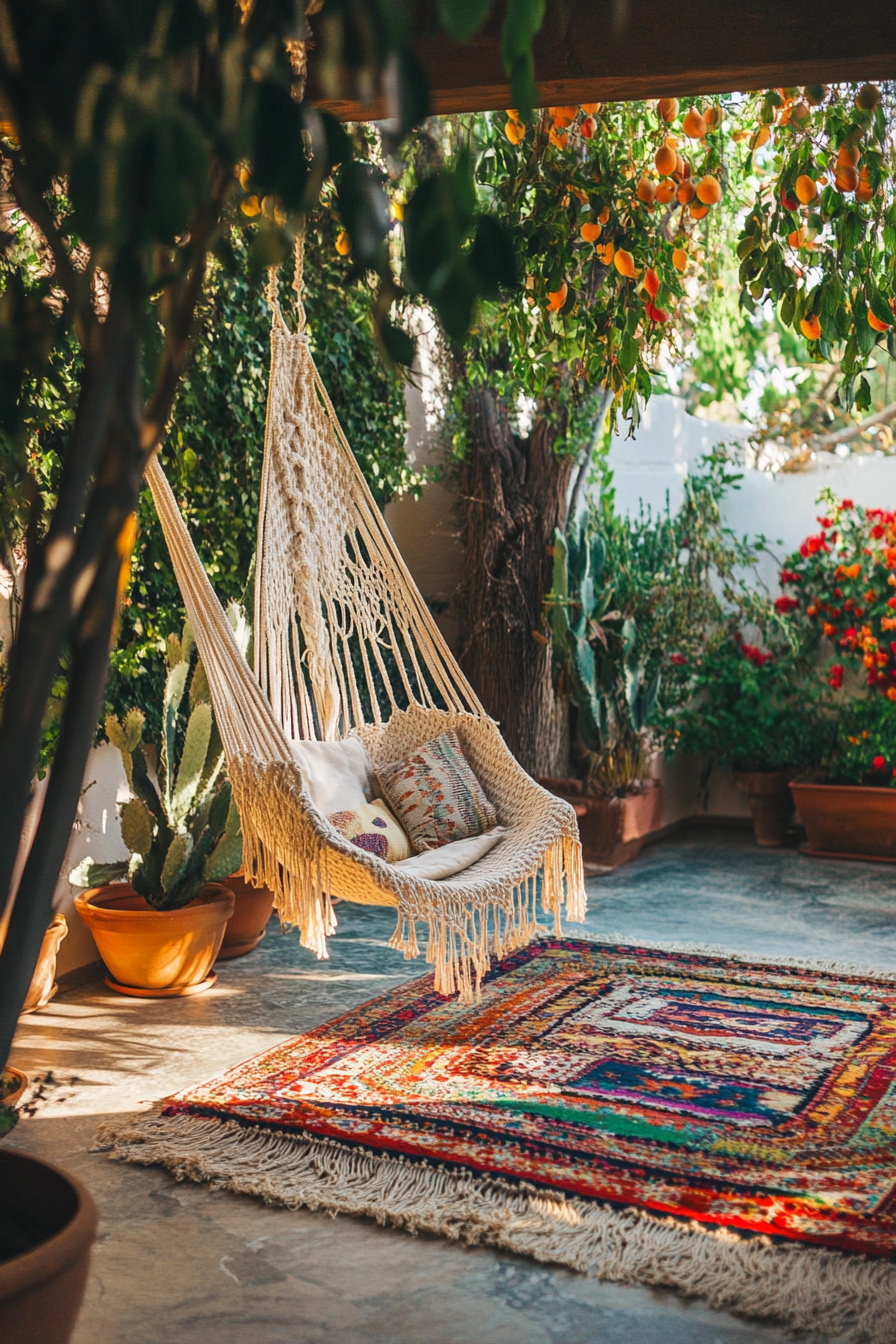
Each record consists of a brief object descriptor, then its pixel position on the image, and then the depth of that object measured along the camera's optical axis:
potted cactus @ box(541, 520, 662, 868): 4.43
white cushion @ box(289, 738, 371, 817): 3.00
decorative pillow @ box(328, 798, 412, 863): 2.93
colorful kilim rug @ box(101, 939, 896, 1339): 1.90
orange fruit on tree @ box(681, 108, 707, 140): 2.14
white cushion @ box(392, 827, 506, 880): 2.68
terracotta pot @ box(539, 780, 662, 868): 4.43
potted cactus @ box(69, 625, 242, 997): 2.92
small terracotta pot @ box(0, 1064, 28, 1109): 2.27
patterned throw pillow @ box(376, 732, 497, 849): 2.98
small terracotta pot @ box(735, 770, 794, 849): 4.91
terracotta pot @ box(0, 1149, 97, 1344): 1.01
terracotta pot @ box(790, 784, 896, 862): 4.59
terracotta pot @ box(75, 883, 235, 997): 2.91
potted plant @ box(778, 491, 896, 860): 4.59
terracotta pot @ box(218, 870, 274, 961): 3.33
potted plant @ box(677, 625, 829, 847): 4.88
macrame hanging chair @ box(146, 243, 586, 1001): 2.45
